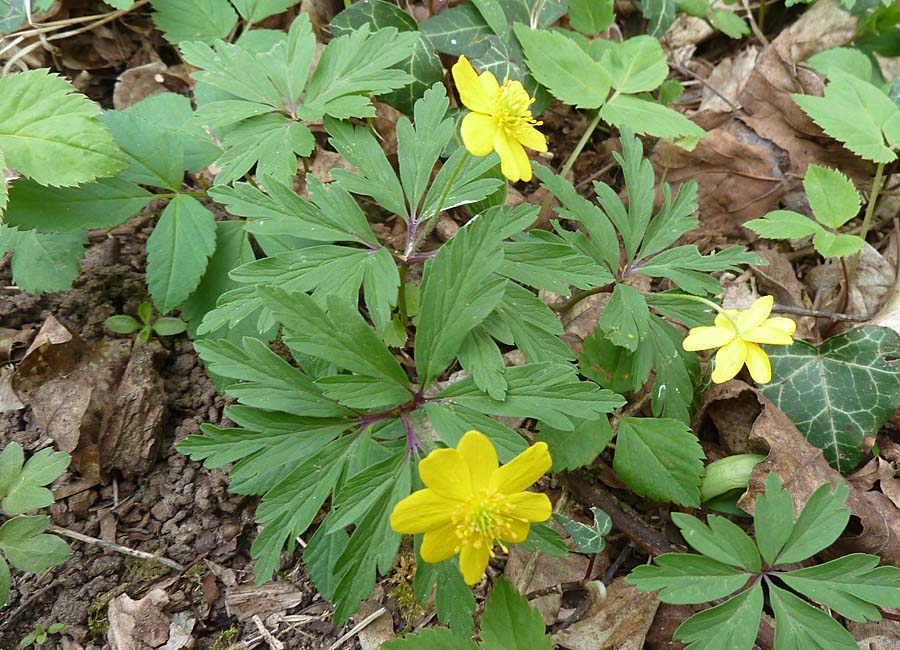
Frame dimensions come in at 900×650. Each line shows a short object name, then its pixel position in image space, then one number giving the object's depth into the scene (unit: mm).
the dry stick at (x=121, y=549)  194
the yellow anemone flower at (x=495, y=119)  172
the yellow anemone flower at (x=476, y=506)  155
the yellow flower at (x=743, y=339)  175
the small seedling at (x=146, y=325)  210
